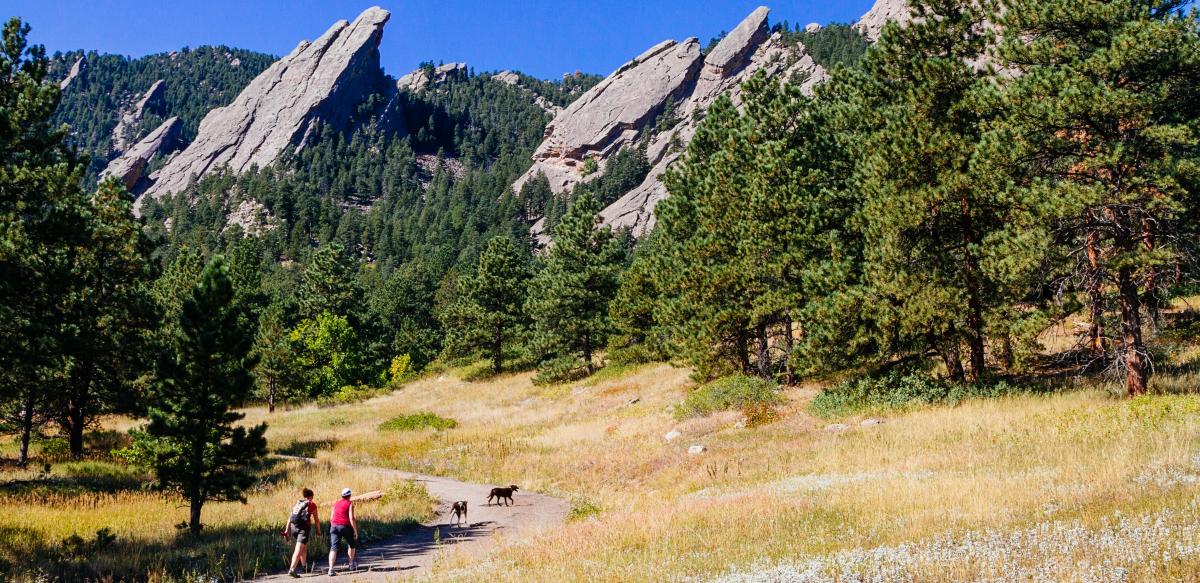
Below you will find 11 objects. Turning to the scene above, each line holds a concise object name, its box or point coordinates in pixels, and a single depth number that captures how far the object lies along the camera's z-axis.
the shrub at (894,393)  20.07
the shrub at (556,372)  46.10
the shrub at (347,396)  52.81
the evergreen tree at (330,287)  65.31
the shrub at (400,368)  65.61
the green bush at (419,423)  37.47
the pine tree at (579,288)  47.19
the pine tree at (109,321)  23.95
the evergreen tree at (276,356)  47.12
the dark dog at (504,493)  19.50
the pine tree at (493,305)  54.00
